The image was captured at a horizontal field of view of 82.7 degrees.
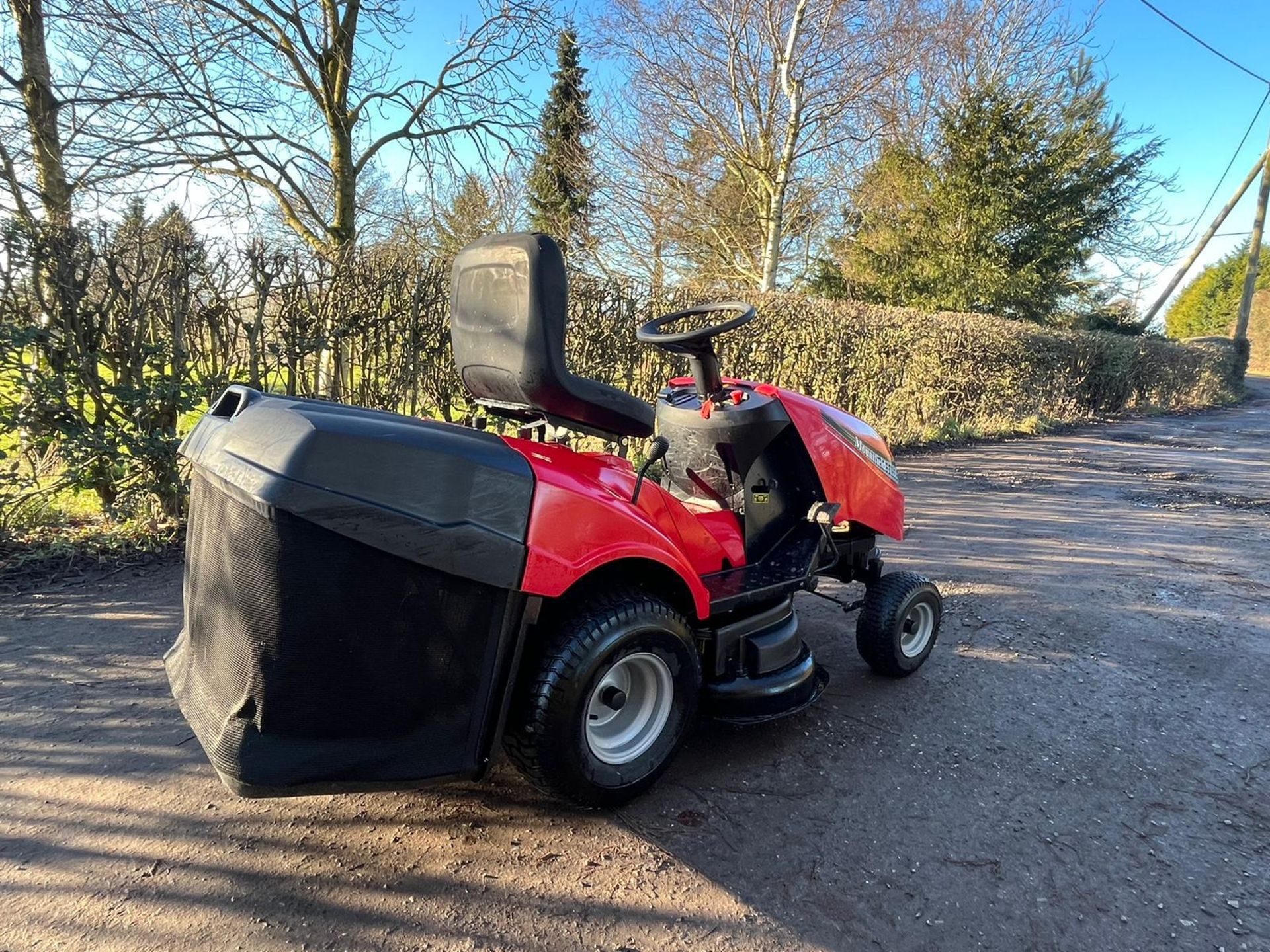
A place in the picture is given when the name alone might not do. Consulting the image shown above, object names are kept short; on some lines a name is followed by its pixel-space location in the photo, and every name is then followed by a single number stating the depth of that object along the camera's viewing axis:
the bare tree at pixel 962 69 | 16.98
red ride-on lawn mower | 1.62
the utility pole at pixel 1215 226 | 23.31
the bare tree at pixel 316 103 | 8.49
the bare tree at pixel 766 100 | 14.09
